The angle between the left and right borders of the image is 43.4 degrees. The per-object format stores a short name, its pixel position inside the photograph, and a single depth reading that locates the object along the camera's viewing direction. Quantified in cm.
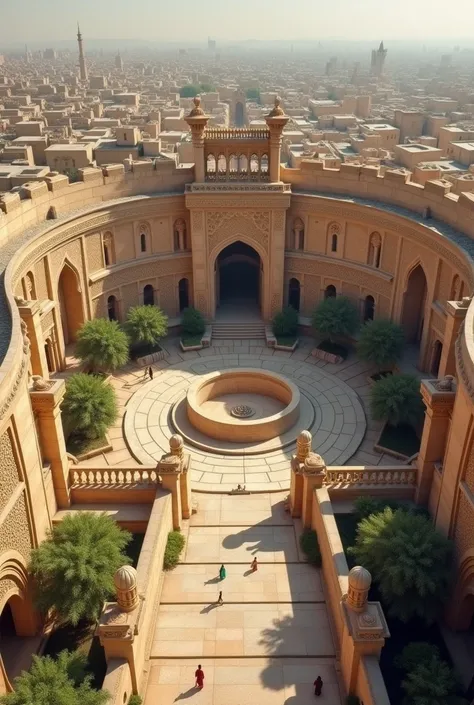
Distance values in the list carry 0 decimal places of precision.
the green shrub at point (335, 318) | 3161
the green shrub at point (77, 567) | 1590
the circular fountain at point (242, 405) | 2575
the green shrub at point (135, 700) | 1488
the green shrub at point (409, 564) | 1587
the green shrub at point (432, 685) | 1379
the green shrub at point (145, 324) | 3122
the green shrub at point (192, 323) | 3397
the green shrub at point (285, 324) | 3394
